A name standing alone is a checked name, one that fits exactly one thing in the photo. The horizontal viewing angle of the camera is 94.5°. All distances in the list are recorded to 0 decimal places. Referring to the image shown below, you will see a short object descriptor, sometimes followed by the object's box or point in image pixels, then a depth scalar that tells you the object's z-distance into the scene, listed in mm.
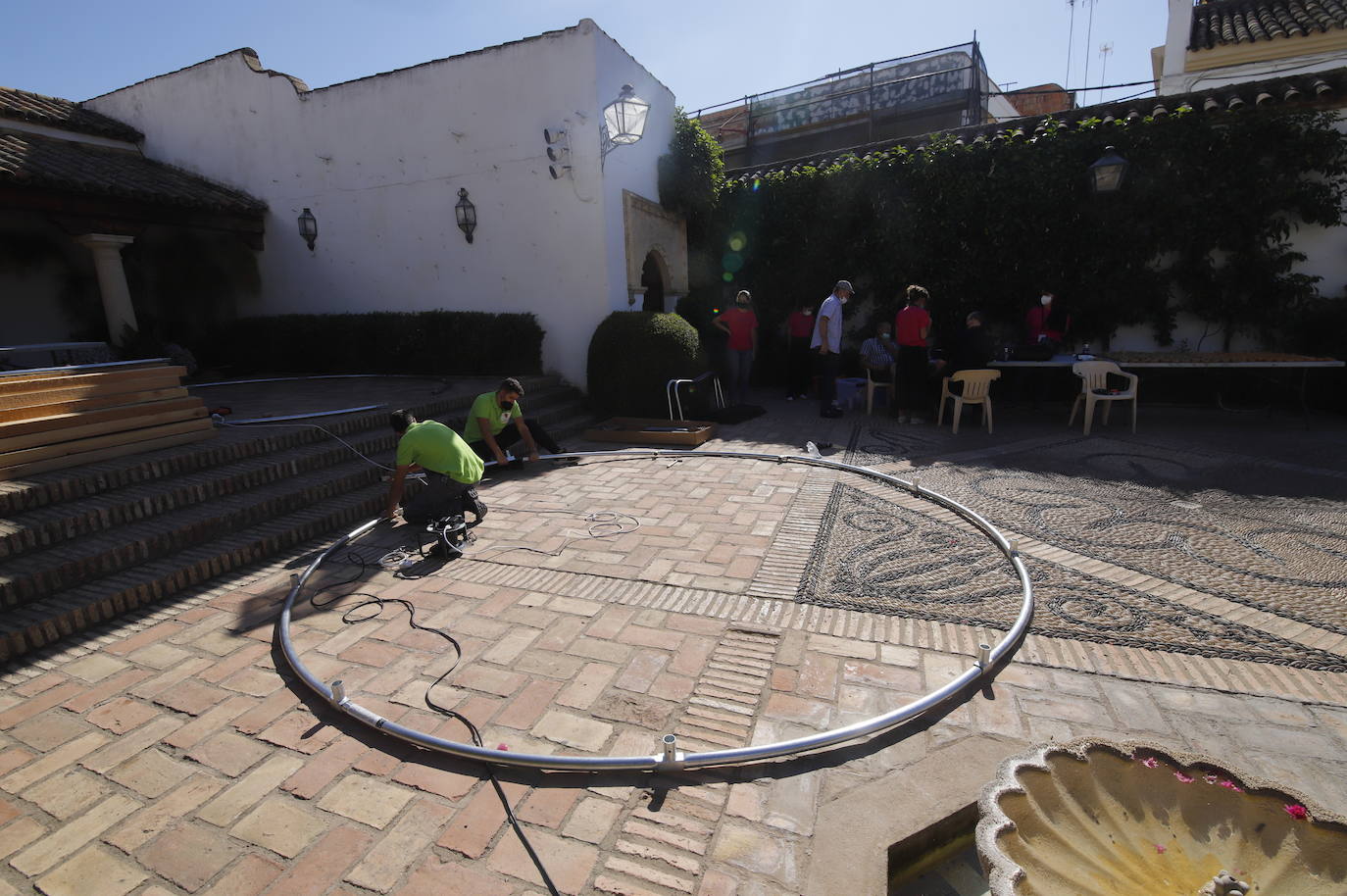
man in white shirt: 8836
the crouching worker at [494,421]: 6086
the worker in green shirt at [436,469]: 4824
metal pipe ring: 2381
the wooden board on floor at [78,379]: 4715
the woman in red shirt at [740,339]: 9625
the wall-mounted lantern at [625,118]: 8664
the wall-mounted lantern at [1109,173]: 8664
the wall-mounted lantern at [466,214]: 9977
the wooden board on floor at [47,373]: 4918
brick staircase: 3674
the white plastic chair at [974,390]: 7695
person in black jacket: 7977
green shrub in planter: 8875
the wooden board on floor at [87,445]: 4461
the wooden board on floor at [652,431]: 7922
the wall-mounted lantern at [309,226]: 11141
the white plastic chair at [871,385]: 9184
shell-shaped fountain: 1719
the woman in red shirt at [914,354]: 8312
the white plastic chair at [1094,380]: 7500
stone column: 9367
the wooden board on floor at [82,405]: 4566
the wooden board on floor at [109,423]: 4492
